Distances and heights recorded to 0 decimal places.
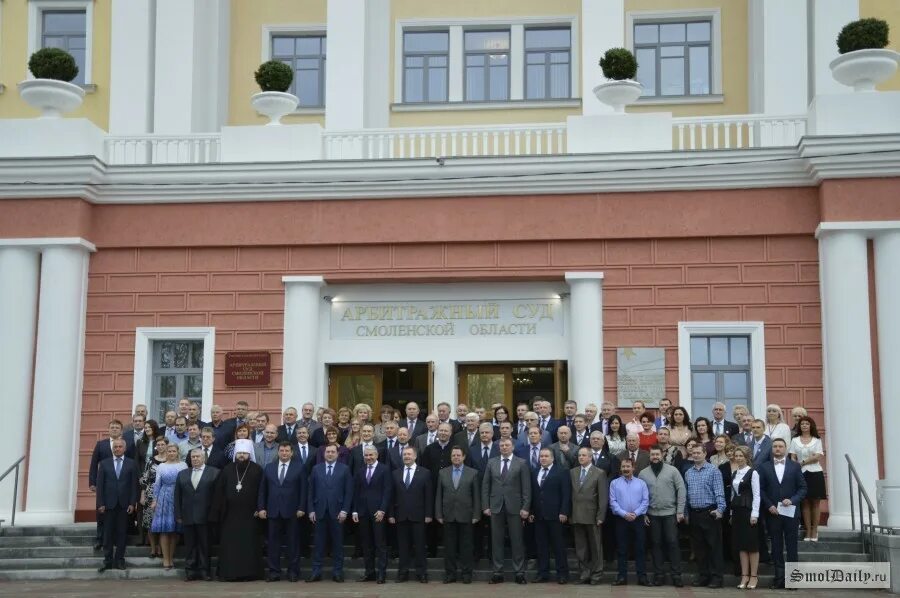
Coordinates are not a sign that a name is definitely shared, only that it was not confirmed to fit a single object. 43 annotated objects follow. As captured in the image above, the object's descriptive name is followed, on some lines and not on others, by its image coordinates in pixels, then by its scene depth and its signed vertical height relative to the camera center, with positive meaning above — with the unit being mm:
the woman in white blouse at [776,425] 14414 +337
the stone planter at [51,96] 17516 +5011
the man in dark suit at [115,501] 14352 -612
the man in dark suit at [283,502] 13984 -589
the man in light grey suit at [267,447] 14625 +31
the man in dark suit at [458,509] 13742 -640
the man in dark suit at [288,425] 15159 +307
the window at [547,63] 21047 +6626
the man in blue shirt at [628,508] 13352 -602
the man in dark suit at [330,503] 13844 -598
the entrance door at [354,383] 17875 +970
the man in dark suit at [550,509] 13578 -632
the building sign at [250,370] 17375 +1116
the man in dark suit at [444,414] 14805 +438
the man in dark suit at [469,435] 14336 +189
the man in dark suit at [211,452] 14664 -32
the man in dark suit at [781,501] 13141 -500
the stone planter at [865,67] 16234 +5111
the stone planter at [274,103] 17594 +4947
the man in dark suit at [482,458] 14070 -75
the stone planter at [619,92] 17047 +4973
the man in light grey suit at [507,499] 13641 -524
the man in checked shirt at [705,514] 13227 -653
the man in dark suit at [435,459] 14209 -91
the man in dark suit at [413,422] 14906 +351
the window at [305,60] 21578 +6832
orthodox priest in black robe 13969 -797
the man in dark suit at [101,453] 14734 -56
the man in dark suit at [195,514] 14102 -741
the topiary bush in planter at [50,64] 17656 +5477
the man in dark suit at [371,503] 13797 -583
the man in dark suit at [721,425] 14453 +336
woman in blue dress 14258 -656
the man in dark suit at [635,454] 13633 -16
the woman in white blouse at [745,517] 13102 -673
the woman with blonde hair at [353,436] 14602 +169
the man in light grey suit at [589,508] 13477 -606
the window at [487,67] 21188 +6597
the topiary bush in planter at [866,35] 16375 +5550
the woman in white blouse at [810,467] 13961 -146
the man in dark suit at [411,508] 13781 -637
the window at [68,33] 21688 +7283
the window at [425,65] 21266 +6636
